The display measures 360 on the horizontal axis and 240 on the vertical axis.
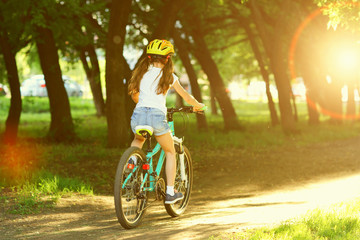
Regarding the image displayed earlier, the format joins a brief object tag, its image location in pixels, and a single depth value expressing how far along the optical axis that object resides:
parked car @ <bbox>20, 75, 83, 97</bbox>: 42.55
